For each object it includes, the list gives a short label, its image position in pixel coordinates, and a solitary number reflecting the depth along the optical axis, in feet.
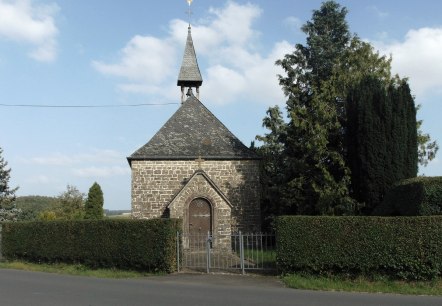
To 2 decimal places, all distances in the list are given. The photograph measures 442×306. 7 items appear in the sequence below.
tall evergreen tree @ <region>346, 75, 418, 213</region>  66.33
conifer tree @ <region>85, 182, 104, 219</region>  98.59
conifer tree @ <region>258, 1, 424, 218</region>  67.15
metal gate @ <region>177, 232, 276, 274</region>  52.36
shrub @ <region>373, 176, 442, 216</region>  47.52
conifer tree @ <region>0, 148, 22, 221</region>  141.36
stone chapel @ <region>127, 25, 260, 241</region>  83.46
